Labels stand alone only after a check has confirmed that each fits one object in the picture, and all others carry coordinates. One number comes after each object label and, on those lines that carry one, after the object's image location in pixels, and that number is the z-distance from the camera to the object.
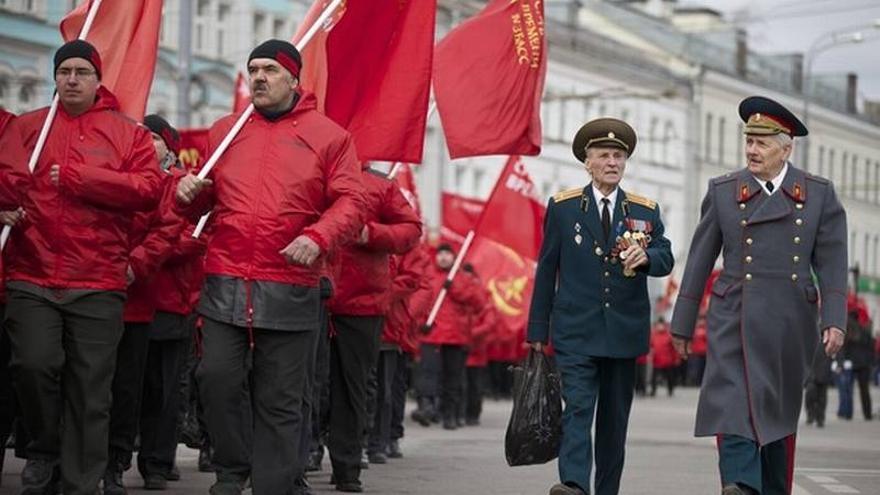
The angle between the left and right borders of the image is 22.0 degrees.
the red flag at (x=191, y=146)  20.55
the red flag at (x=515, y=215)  27.34
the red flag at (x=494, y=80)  15.95
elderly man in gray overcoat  10.90
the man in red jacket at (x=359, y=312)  13.62
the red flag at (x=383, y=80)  13.23
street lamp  65.62
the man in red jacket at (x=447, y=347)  23.83
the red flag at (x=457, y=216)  31.91
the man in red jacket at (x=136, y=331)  12.36
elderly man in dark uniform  11.73
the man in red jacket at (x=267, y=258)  10.45
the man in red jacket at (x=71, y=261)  10.81
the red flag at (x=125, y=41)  12.23
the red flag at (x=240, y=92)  24.72
